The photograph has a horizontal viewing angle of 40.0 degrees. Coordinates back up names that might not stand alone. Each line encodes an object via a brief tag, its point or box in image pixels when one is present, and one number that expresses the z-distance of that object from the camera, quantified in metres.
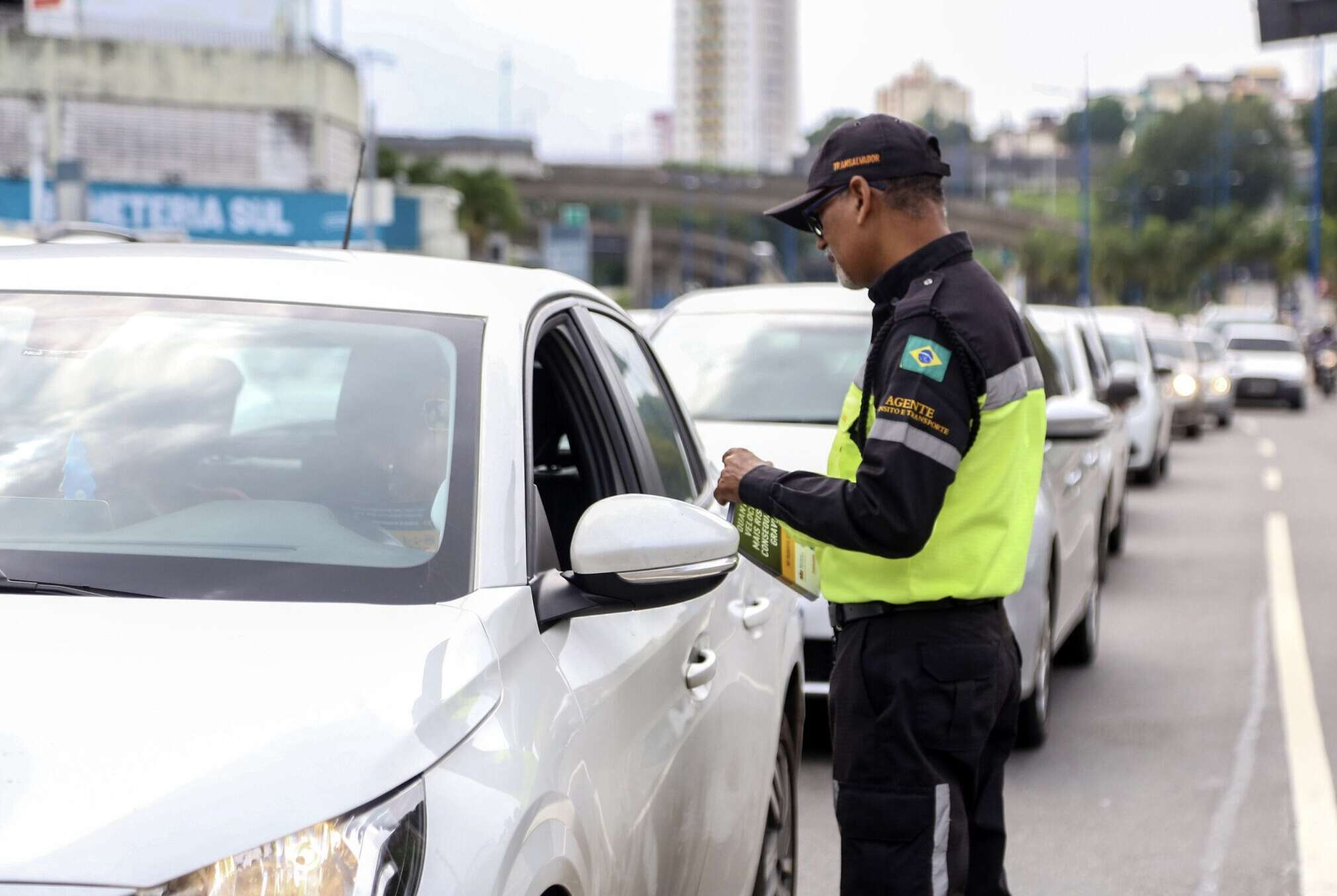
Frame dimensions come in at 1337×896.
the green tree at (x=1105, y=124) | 187.12
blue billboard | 45.53
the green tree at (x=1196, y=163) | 118.44
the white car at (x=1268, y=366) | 35.16
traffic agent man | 3.21
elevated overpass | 92.62
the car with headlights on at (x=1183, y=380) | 25.78
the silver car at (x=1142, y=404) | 17.62
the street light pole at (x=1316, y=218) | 61.66
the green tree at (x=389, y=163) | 74.31
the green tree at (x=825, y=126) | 169.75
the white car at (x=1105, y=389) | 10.78
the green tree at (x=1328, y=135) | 104.69
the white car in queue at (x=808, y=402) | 6.51
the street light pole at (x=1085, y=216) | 58.40
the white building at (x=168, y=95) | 49.31
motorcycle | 40.66
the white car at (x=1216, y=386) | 29.23
